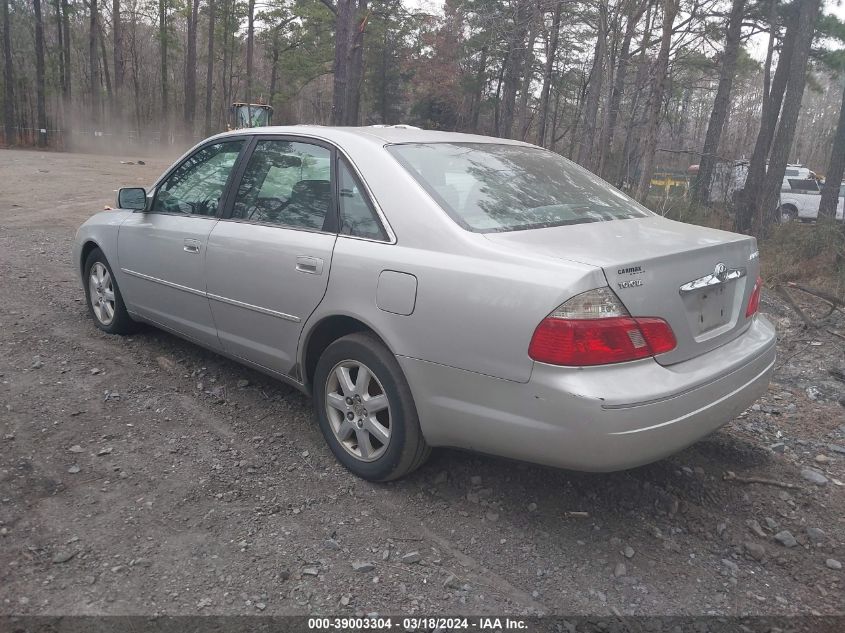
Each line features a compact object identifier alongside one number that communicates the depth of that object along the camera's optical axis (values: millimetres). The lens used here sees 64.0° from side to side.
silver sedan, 2484
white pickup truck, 18992
